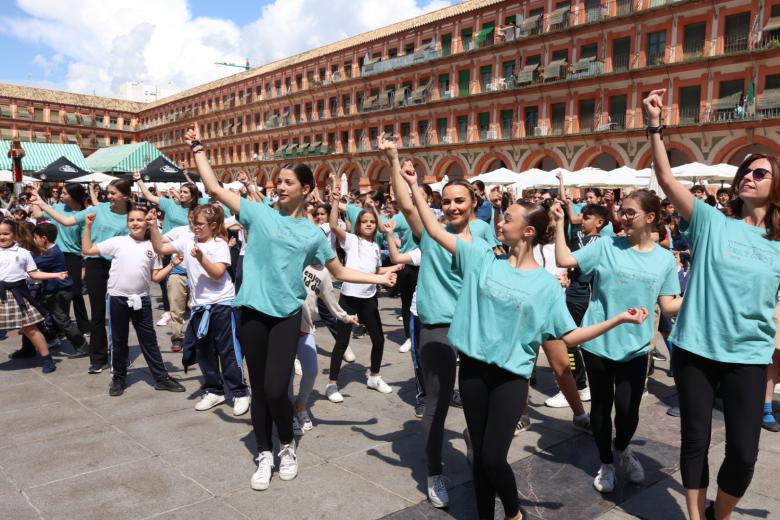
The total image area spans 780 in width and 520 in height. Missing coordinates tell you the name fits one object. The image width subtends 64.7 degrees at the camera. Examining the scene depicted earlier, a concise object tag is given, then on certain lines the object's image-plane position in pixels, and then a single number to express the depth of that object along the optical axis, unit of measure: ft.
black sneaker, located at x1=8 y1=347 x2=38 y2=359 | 22.58
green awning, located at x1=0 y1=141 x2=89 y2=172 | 105.40
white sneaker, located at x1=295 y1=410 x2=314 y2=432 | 15.65
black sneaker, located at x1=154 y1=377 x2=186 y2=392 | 18.92
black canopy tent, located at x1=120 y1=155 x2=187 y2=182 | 62.54
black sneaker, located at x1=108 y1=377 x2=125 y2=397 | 18.38
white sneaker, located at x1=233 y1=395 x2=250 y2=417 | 16.87
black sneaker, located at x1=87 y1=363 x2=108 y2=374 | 20.76
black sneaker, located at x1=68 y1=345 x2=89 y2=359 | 23.32
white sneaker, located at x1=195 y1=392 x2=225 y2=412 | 17.17
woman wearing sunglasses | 9.78
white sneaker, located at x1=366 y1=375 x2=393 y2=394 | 19.24
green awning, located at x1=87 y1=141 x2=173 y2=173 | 89.25
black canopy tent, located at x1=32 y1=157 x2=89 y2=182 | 68.80
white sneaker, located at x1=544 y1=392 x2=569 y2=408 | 18.10
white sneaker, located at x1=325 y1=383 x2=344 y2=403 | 18.19
